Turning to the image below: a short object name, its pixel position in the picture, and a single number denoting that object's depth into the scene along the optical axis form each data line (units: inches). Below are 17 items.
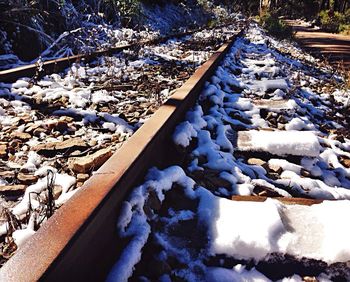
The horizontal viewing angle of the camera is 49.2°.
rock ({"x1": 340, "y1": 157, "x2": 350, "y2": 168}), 106.3
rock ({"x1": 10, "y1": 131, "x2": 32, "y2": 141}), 97.3
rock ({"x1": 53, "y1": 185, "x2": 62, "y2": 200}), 69.8
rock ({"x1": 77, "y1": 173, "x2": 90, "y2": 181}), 75.4
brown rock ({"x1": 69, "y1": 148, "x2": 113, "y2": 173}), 78.3
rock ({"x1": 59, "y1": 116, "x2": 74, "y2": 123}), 110.9
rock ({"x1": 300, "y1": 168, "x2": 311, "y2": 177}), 95.9
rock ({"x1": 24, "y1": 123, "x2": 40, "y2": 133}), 102.2
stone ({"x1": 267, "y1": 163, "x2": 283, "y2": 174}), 95.6
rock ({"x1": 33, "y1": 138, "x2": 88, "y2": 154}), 89.7
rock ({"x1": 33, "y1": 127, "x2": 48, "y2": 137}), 101.0
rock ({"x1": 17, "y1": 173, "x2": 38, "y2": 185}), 75.0
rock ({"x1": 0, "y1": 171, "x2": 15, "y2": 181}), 76.6
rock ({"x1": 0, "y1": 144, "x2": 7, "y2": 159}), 87.3
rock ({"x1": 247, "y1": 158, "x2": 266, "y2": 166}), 99.0
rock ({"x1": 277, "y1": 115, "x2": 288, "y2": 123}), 134.0
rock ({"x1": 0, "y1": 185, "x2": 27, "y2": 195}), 70.9
